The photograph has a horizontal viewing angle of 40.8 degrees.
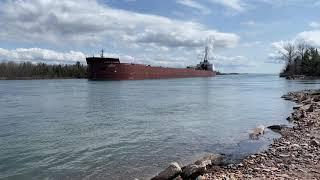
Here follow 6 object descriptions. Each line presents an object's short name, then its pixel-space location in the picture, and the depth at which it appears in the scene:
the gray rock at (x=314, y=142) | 15.27
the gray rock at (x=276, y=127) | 21.85
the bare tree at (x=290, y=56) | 154.94
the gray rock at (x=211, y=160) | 12.82
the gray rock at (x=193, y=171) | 11.62
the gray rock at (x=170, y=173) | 11.76
